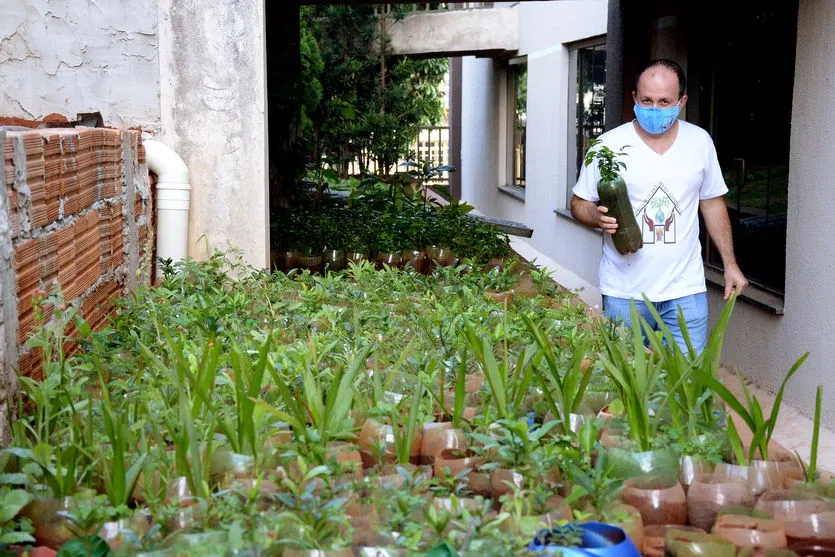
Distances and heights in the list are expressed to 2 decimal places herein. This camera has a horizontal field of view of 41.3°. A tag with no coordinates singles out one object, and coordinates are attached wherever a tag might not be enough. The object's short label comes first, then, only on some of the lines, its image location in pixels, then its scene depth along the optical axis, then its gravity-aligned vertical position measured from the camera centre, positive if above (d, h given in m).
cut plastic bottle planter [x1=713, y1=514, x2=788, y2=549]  1.82 -0.66
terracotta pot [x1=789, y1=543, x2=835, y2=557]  1.83 -0.68
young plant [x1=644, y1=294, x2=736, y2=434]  2.30 -0.53
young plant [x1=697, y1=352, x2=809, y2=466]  2.14 -0.57
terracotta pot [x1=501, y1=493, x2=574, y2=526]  1.82 -0.63
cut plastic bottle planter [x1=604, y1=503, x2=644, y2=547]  1.85 -0.65
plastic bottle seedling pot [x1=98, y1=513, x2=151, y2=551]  1.78 -0.64
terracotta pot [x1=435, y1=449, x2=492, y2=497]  2.07 -0.64
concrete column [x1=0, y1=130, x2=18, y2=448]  2.47 -0.45
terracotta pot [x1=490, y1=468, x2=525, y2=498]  2.02 -0.63
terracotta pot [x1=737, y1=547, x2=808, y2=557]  1.76 -0.67
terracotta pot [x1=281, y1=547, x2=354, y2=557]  1.68 -0.64
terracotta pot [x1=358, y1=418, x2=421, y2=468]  2.25 -0.63
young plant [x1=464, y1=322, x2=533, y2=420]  2.37 -0.55
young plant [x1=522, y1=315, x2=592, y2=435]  2.32 -0.54
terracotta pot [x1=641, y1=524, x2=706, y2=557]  1.86 -0.69
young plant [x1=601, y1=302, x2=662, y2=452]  2.23 -0.53
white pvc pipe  4.91 -0.29
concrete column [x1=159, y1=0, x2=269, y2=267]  4.93 +0.08
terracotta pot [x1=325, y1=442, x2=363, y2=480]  2.03 -0.61
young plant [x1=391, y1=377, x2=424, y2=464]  2.17 -0.60
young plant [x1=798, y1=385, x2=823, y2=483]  2.07 -0.62
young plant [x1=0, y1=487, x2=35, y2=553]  1.73 -0.62
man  4.30 -0.27
